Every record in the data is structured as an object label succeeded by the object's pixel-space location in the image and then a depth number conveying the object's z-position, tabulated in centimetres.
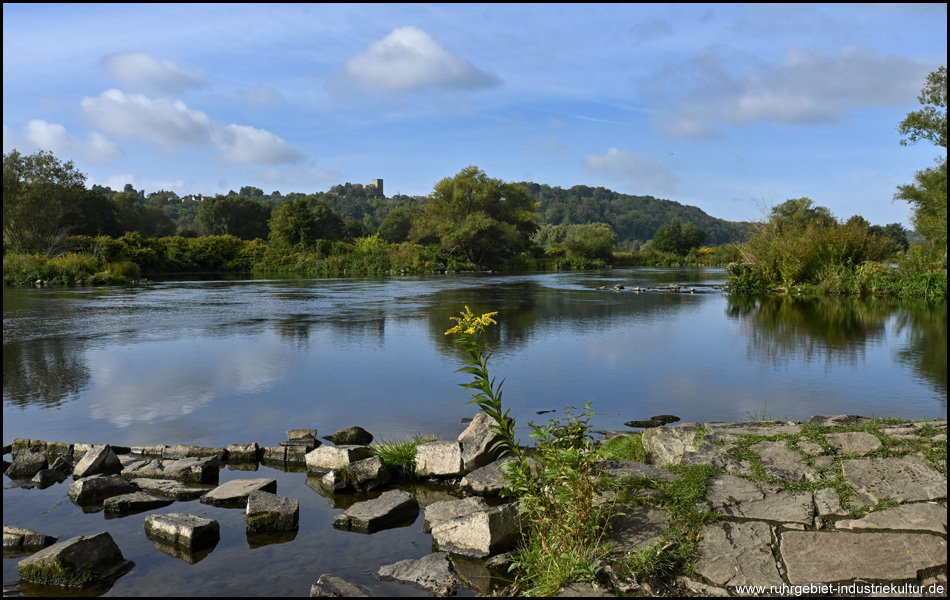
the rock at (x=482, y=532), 454
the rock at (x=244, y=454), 671
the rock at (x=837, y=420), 664
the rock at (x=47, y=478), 605
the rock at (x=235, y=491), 563
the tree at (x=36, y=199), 5184
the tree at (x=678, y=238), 8744
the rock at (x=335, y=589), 389
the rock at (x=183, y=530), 480
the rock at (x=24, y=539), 474
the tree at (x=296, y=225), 6638
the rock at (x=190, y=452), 670
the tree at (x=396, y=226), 9388
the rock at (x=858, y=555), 362
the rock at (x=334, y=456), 628
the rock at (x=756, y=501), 425
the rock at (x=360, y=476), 597
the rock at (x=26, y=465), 625
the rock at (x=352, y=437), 714
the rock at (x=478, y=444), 608
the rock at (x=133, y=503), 551
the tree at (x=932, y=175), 3303
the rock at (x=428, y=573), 416
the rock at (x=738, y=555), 373
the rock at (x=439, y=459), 611
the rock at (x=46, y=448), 670
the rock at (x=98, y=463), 613
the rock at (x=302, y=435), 704
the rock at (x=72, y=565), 425
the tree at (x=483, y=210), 6531
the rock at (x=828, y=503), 419
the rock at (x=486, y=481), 562
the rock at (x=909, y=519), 392
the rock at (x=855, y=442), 495
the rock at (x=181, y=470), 616
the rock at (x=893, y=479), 426
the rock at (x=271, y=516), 510
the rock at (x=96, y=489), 566
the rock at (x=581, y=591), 369
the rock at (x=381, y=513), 518
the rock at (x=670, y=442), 580
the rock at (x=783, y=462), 471
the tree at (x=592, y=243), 7444
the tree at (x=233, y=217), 8212
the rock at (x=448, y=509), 505
